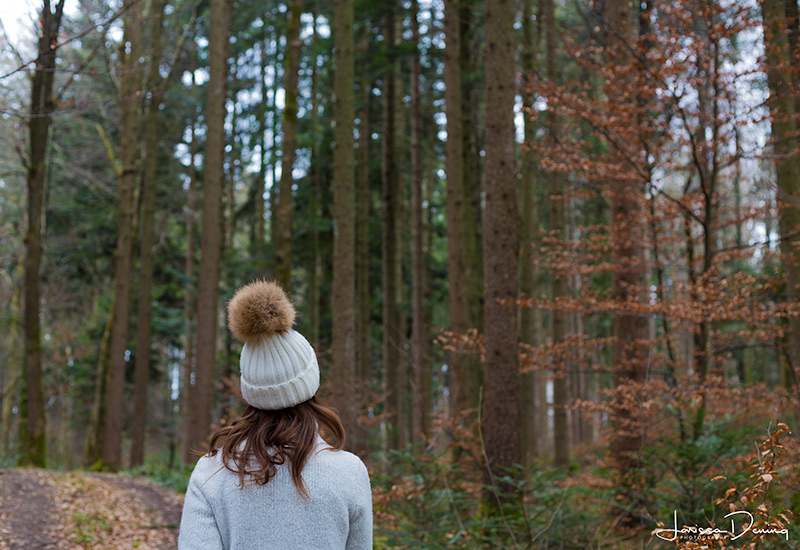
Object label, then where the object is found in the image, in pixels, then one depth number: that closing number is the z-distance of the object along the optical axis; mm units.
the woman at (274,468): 2047
